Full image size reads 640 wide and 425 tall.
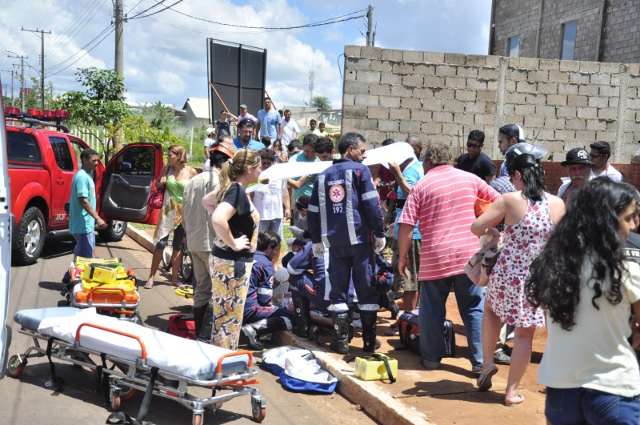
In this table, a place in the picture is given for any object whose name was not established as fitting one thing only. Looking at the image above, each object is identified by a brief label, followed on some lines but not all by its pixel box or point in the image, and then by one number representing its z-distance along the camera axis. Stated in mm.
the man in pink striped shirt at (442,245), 5898
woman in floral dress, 4965
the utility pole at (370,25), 31656
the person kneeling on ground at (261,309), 6910
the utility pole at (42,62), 67450
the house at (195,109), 77562
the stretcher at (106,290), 6727
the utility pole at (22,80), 52656
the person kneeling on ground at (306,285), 6816
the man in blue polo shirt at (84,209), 8281
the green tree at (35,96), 57162
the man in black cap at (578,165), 6359
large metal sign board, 16672
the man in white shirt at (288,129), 17067
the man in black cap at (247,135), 9875
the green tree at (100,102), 20688
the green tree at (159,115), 24369
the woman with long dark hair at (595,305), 2908
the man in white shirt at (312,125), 18938
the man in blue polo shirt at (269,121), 16219
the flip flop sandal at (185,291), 8836
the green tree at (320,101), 101081
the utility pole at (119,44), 20547
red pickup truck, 10133
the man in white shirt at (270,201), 8531
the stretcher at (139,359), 4793
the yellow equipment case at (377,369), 5742
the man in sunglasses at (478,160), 7594
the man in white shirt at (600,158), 6824
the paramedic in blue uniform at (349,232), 6383
